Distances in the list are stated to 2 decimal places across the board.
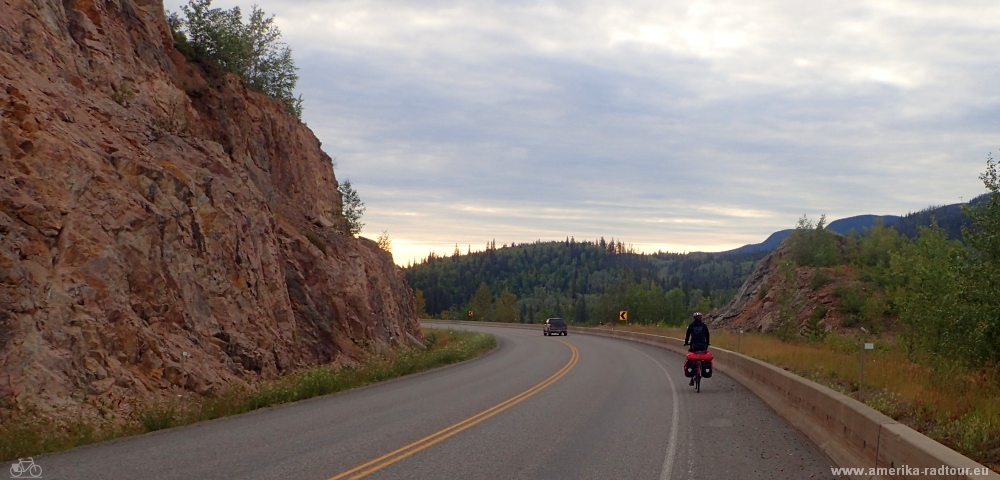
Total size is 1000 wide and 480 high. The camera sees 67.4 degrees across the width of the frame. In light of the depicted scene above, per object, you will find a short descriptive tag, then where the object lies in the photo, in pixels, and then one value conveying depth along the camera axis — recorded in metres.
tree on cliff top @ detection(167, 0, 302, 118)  31.98
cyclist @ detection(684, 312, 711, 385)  19.67
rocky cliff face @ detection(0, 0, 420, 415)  13.45
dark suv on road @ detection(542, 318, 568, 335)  65.12
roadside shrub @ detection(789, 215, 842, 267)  66.50
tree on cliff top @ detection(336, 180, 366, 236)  40.41
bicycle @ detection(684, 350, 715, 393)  19.16
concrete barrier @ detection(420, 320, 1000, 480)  6.51
